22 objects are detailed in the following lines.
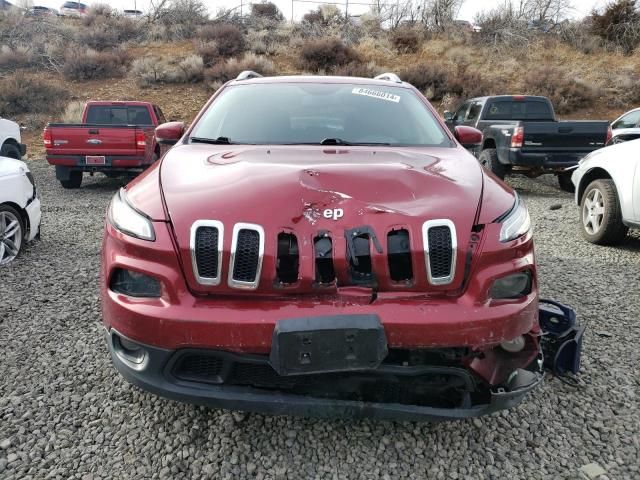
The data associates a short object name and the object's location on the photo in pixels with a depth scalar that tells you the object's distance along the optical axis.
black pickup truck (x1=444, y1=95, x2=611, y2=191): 8.60
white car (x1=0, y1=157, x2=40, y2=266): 4.78
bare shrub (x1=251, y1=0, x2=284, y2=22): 31.72
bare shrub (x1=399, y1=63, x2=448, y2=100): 21.53
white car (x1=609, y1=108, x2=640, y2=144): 9.03
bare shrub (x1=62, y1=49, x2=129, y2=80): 22.84
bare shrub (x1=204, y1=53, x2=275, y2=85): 22.20
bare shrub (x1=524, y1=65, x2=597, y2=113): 20.78
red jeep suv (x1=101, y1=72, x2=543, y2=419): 1.88
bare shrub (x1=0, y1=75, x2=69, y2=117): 19.78
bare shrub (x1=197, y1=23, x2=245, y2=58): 25.02
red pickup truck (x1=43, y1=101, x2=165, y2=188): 8.96
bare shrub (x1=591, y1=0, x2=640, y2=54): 24.73
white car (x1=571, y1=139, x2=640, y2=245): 5.01
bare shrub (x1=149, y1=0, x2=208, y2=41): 27.66
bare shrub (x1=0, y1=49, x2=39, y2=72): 23.78
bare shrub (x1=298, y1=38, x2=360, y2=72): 23.62
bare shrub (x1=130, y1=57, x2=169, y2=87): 22.22
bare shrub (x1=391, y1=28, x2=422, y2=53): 25.92
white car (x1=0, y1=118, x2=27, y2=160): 9.28
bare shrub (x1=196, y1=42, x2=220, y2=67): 24.03
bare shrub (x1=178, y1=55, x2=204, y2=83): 22.48
